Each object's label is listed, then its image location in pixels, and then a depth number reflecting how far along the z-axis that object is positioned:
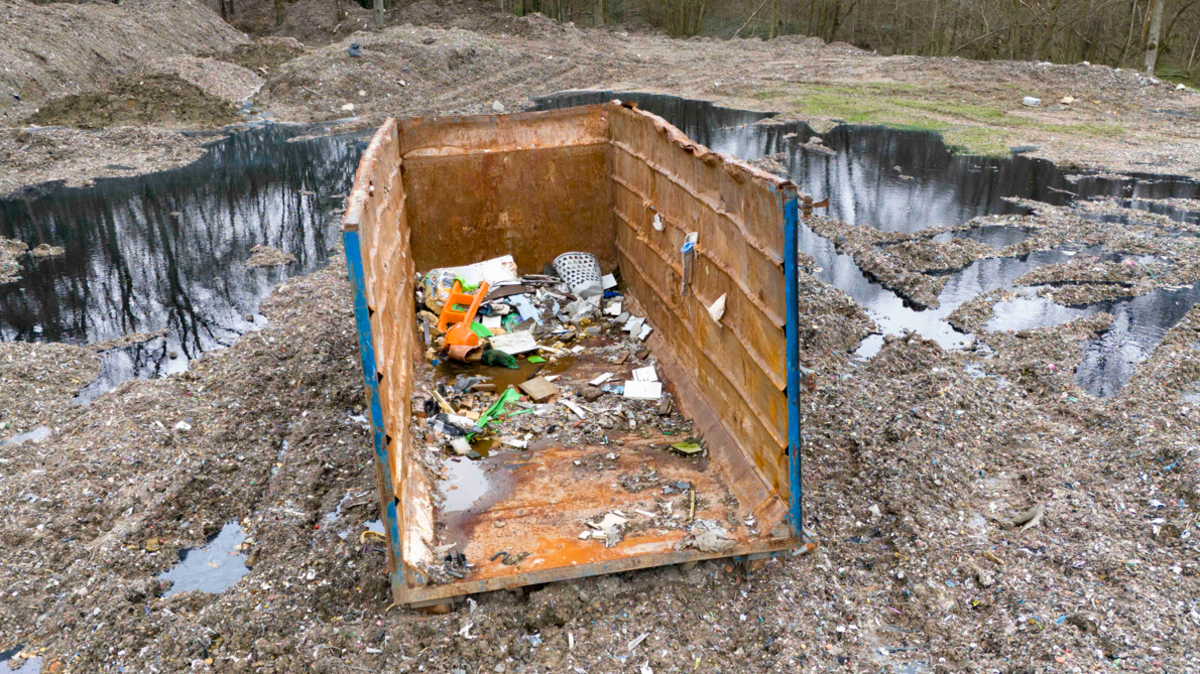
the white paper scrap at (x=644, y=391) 5.38
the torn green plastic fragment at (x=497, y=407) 5.15
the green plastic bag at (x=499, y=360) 5.96
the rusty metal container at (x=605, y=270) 3.57
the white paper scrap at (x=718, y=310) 4.42
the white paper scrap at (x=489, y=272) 7.07
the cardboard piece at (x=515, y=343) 6.13
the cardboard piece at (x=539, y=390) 5.45
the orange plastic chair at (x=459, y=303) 6.43
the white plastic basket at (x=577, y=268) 7.14
